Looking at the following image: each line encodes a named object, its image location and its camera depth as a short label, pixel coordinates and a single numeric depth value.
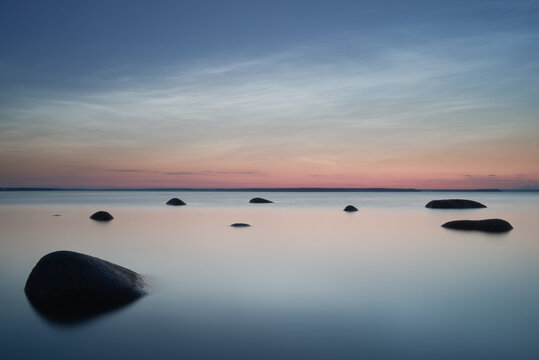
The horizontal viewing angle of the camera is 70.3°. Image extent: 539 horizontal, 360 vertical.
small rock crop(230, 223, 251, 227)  31.74
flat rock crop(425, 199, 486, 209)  53.78
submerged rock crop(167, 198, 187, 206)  68.62
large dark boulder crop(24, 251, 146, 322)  9.73
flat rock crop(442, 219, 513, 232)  26.50
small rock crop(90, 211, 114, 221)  36.67
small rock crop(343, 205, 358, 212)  52.18
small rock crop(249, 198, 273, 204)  79.44
